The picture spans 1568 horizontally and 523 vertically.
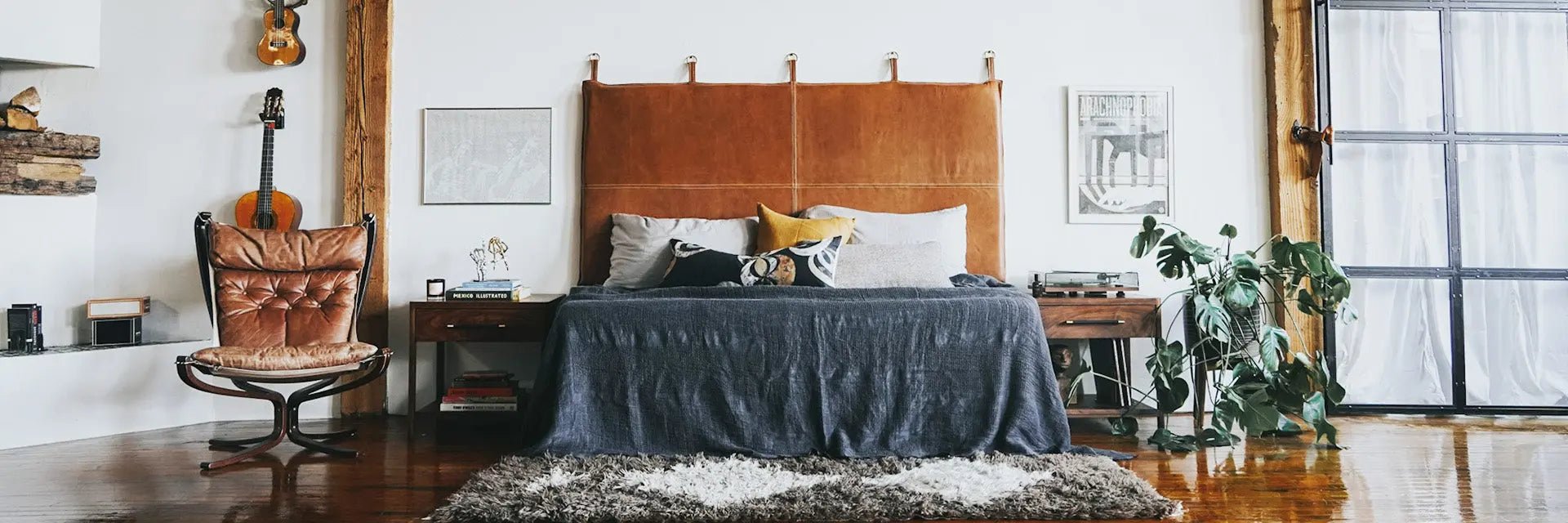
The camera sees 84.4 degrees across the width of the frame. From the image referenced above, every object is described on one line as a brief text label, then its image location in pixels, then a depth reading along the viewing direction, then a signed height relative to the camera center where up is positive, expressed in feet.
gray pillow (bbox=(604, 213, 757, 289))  11.96 +0.57
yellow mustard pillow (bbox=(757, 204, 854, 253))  11.87 +0.69
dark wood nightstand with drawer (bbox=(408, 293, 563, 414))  11.00 -0.50
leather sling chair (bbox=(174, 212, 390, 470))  9.79 -0.30
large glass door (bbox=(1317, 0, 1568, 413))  12.51 +1.10
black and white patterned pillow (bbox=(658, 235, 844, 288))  10.59 +0.16
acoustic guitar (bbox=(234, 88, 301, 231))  12.26 +1.16
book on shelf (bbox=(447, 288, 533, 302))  11.12 -0.16
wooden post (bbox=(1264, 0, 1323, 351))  12.65 +2.36
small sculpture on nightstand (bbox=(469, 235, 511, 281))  12.51 +0.38
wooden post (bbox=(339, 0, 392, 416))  12.60 +2.15
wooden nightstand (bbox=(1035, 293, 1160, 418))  10.96 -0.53
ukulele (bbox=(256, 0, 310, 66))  12.60 +3.53
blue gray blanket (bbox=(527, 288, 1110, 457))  9.30 -1.10
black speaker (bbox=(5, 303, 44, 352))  11.21 -0.53
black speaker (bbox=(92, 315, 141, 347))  11.77 -0.63
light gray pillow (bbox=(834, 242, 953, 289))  11.05 +0.17
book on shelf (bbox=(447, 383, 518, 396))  11.07 -1.38
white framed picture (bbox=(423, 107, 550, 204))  12.81 +1.87
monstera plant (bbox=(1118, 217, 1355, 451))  10.25 -0.85
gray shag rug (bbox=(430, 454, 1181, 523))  7.55 -1.95
